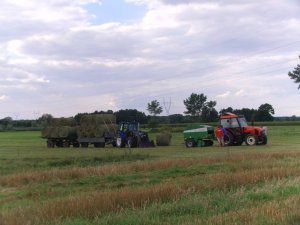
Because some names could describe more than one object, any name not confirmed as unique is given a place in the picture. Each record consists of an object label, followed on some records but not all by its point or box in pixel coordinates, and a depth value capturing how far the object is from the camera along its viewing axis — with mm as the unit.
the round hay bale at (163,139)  39938
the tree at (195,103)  131875
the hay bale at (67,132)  46319
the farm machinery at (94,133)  40500
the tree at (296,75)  92750
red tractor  35125
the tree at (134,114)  95681
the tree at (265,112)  107188
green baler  37594
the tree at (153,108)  132875
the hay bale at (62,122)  48000
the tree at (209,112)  105562
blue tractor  40034
